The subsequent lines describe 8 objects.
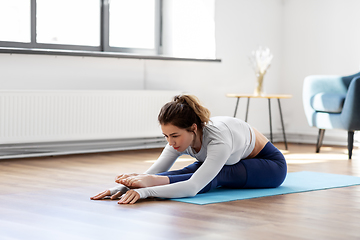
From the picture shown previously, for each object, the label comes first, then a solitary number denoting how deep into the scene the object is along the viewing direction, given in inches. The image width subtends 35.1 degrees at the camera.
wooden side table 211.5
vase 217.6
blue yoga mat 105.3
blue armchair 181.2
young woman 99.8
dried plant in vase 217.8
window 189.0
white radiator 172.7
